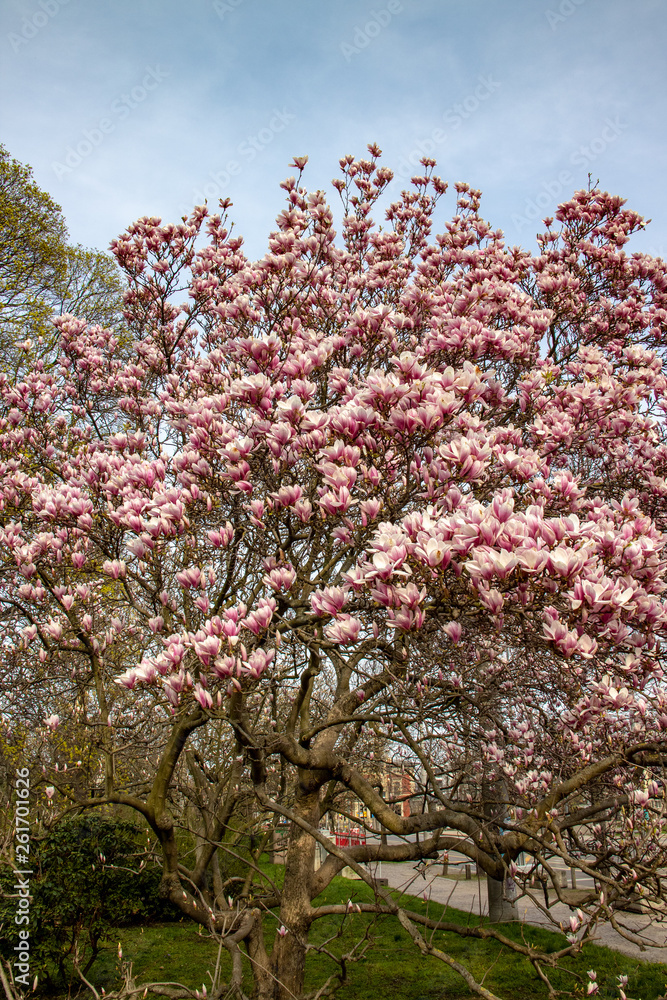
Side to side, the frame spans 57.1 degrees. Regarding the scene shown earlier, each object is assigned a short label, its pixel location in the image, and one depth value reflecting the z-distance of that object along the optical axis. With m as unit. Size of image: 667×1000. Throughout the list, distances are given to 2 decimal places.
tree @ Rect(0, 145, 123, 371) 12.14
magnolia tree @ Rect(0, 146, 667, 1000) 2.71
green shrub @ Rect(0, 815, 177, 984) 7.16
